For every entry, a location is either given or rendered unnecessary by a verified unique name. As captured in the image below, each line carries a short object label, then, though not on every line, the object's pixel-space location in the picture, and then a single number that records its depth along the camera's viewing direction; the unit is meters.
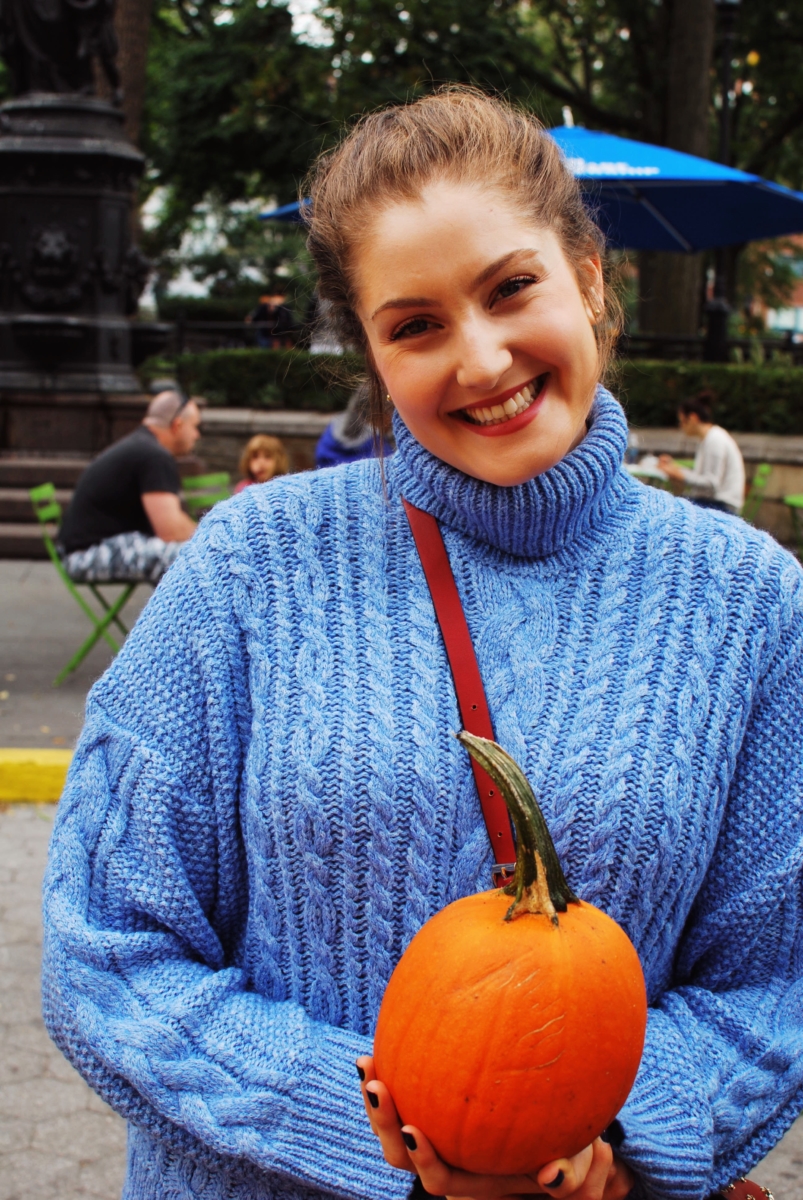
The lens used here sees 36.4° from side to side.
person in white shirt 8.70
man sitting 6.84
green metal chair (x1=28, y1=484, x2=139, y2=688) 7.00
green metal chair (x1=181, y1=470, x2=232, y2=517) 7.77
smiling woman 1.52
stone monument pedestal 10.12
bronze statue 10.02
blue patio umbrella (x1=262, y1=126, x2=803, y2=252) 8.27
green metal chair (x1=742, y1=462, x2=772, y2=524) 10.02
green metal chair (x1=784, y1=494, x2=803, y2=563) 9.80
